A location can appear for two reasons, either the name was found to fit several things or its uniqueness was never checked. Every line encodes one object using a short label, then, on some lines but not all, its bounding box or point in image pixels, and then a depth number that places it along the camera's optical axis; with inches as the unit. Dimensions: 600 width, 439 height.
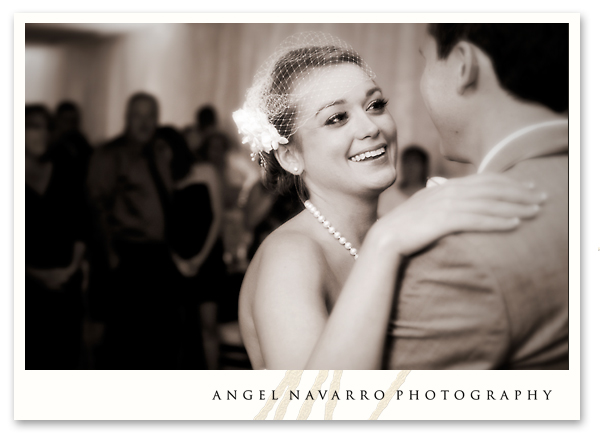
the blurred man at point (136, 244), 96.0
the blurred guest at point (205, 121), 95.1
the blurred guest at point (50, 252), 97.1
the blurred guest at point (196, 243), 95.8
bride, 72.0
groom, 67.0
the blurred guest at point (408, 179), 91.4
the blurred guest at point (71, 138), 96.7
